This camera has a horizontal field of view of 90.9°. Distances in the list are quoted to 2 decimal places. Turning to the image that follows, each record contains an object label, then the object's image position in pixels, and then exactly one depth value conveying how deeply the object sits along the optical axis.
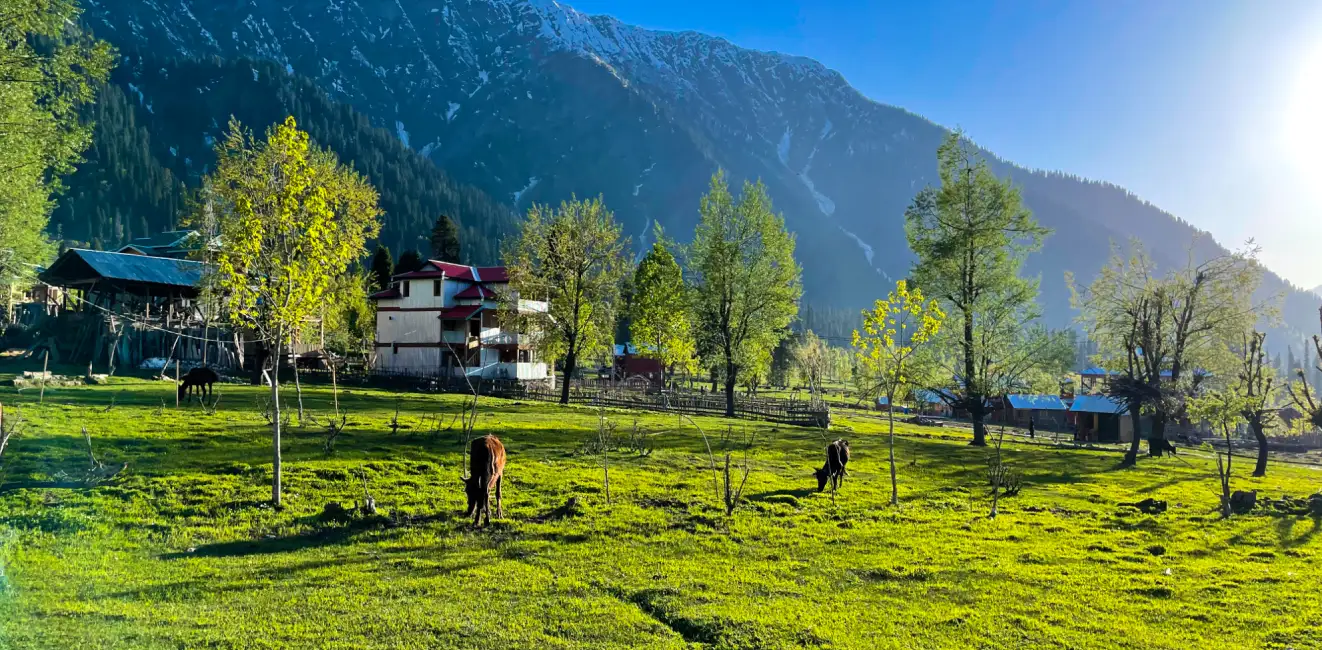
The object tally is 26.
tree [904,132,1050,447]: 39.09
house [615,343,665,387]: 85.00
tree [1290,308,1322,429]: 24.25
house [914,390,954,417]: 87.94
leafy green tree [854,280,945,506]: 19.84
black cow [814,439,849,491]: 20.58
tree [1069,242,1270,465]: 38.06
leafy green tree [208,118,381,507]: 14.38
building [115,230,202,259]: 66.39
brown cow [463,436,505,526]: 14.20
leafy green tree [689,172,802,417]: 45.97
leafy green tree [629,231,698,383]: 54.78
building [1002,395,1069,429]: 77.75
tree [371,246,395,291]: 79.44
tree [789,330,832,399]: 93.66
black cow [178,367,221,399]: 28.84
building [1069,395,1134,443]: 66.38
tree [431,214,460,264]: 88.44
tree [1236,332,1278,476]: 29.03
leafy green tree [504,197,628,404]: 45.41
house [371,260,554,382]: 58.59
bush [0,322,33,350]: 45.03
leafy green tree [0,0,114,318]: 17.75
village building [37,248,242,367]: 44.34
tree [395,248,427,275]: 76.75
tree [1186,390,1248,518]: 26.02
